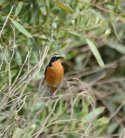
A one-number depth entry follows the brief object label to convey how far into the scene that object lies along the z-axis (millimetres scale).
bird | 9125
